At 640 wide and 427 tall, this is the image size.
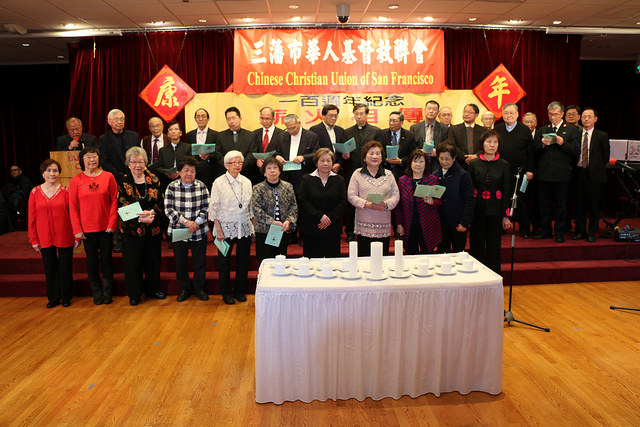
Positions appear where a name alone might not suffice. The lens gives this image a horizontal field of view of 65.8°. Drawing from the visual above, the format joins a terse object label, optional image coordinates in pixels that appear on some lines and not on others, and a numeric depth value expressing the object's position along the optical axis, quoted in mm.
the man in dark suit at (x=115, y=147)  5629
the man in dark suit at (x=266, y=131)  5547
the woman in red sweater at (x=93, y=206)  4574
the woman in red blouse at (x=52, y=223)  4621
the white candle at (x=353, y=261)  2956
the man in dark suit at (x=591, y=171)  5746
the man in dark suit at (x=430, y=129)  5680
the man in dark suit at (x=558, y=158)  5695
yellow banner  6691
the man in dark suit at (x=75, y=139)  6172
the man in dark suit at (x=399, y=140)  5434
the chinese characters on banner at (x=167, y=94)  6809
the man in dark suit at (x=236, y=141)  5590
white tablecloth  2818
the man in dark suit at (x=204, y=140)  5648
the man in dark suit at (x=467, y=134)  5688
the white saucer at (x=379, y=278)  2916
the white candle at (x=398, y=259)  2971
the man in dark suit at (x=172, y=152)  5492
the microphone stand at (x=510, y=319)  4096
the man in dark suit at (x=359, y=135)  5445
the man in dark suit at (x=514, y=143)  5633
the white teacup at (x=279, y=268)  3034
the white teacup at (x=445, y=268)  2998
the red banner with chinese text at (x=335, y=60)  6598
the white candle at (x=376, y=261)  2928
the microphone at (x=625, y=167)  4934
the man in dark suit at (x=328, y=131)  5422
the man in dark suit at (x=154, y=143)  5730
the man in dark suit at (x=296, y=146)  5312
